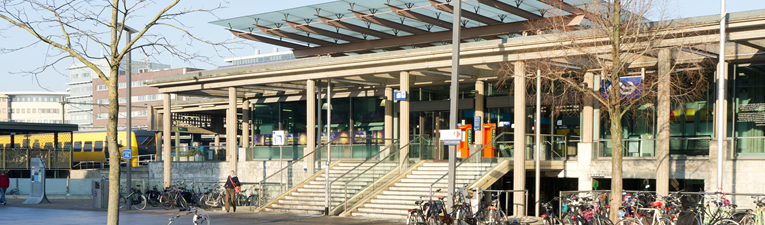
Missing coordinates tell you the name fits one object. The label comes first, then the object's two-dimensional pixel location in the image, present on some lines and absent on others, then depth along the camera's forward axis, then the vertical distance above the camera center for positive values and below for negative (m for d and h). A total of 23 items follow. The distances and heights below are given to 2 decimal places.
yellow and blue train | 52.62 -2.59
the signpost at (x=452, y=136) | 16.28 -0.60
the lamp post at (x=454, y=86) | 16.55 +0.48
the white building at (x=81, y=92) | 149.25 +2.65
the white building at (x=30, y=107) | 172.62 -0.43
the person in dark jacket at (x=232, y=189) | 23.55 -2.53
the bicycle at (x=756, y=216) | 14.65 -2.02
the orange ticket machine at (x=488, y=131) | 26.33 -0.79
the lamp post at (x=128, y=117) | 25.47 -0.38
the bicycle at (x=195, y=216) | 12.91 -1.86
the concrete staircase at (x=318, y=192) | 22.50 -2.58
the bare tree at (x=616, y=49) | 15.55 +1.35
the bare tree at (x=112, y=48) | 12.48 +0.94
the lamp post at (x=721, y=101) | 16.70 +0.20
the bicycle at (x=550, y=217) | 14.73 -2.09
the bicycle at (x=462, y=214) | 16.70 -2.31
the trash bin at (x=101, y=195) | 26.62 -3.11
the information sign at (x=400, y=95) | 23.50 +0.39
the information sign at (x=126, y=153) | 25.61 -1.60
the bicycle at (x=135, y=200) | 26.08 -3.28
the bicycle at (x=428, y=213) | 16.02 -2.25
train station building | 19.83 +0.21
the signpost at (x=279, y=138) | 25.30 -1.03
